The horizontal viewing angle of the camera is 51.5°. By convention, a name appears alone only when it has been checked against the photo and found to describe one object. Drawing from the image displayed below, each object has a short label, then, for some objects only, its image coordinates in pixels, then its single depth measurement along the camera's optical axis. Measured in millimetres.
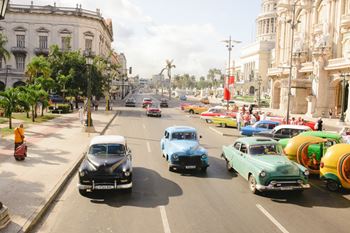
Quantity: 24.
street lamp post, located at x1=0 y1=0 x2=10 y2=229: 8430
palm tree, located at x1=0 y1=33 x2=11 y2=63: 48838
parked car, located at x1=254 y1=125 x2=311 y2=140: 21484
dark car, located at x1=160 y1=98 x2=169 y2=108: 64875
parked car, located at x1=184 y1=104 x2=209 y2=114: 49375
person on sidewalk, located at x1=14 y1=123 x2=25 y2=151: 16391
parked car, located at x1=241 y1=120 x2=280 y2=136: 25859
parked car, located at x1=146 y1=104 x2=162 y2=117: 42875
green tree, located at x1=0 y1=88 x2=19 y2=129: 25078
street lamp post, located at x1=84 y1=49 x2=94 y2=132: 25875
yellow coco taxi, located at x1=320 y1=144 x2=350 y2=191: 13023
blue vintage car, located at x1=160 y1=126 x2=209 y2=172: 14922
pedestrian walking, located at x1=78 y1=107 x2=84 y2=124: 29797
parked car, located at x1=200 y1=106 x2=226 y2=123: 36441
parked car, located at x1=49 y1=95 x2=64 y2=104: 55188
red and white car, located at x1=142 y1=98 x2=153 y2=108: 60350
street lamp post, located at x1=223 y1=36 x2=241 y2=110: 47812
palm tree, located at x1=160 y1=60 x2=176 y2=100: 116088
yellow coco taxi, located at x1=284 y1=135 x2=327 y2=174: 15219
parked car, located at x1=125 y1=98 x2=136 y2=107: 62375
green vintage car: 11983
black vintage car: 11656
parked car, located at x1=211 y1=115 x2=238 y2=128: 33250
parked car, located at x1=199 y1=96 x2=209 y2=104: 79238
